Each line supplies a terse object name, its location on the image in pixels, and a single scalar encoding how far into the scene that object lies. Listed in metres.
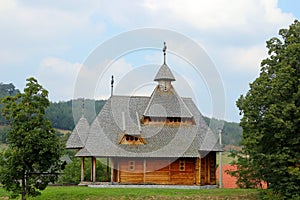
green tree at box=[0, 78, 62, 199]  33.28
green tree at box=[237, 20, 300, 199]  34.62
